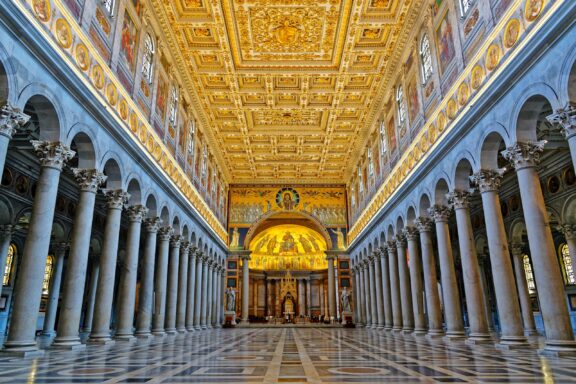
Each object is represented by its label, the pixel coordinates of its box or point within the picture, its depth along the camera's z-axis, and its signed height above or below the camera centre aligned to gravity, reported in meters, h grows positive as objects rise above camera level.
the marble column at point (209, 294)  33.36 +2.15
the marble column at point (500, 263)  11.91 +1.55
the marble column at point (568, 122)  8.98 +3.94
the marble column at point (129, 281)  15.93 +1.56
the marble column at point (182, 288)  24.47 +1.96
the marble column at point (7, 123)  8.93 +4.08
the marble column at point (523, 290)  19.40 +1.27
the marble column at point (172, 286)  22.22 +1.89
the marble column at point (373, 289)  29.44 +2.06
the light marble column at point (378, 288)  27.61 +2.02
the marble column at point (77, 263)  11.90 +1.70
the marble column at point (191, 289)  26.82 +2.06
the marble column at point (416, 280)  19.55 +1.75
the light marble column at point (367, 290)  31.94 +2.20
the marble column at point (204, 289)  30.95 +2.32
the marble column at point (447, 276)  15.62 +1.55
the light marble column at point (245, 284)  39.34 +3.42
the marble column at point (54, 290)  20.55 +1.65
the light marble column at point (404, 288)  21.73 +1.59
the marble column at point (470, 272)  13.88 +1.52
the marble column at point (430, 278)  17.39 +1.66
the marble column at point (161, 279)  19.89 +2.01
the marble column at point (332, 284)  40.03 +3.27
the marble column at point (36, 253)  9.75 +1.66
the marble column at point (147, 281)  17.78 +1.72
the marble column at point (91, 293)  24.42 +1.72
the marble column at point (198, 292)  29.19 +2.01
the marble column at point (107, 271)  13.86 +1.70
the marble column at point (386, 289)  25.91 +1.81
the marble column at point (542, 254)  9.74 +1.47
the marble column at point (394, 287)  23.61 +1.78
